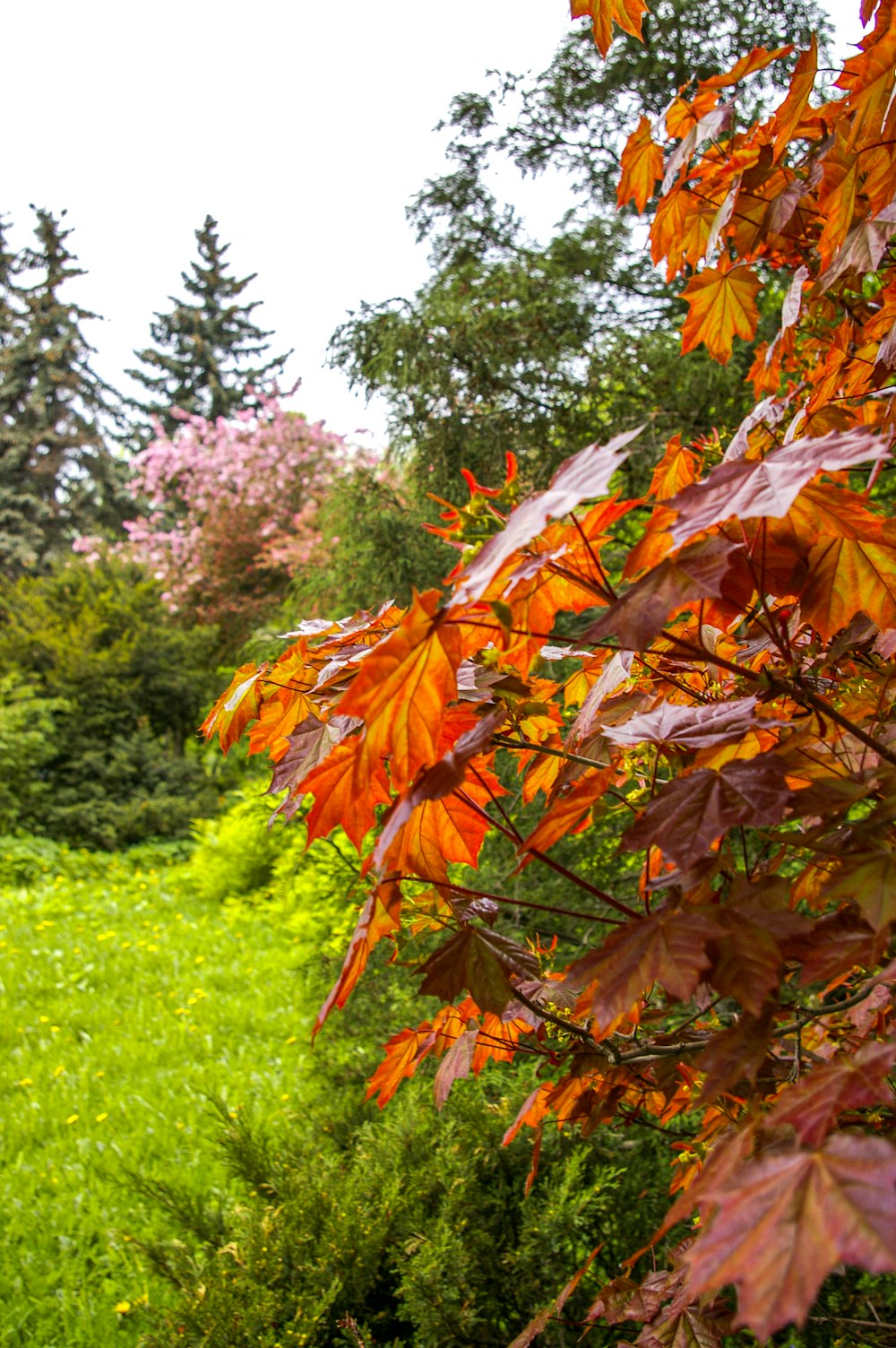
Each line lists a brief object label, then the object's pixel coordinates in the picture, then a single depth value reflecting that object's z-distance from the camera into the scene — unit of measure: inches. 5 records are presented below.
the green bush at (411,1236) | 66.1
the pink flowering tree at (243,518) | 441.1
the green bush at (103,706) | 320.2
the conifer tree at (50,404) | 810.8
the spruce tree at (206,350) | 876.6
